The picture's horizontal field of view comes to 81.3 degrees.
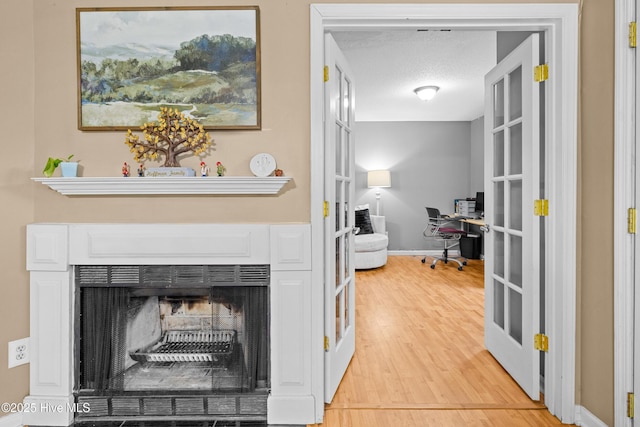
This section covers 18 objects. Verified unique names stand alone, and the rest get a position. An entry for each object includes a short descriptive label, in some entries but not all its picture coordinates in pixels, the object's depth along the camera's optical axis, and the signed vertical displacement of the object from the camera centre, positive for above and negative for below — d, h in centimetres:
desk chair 614 -37
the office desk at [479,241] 649 -58
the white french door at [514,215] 210 -3
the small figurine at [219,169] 194 +21
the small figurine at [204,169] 195 +21
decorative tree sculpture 195 +38
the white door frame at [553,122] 195 +46
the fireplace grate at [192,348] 204 -77
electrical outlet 193 -75
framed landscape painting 199 +77
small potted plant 191 +22
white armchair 580 -65
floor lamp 714 +59
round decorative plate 195 +23
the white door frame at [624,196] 166 +6
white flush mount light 510 +163
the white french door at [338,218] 205 -5
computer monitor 635 +13
